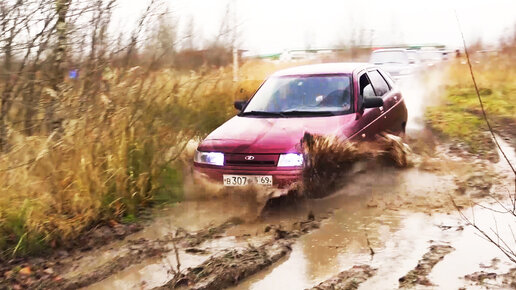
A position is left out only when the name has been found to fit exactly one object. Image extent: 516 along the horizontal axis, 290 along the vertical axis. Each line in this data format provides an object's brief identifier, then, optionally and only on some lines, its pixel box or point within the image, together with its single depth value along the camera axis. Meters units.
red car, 6.67
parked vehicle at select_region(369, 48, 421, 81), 15.88
